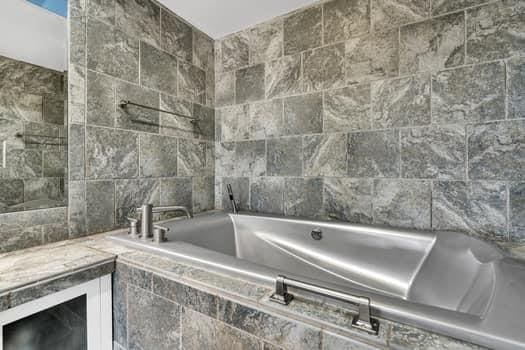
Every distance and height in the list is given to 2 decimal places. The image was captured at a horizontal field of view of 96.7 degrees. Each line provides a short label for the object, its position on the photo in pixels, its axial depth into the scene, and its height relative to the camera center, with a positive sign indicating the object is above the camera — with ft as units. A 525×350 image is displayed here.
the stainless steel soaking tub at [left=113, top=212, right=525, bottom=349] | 1.82 -1.25
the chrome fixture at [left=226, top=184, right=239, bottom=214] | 6.19 -0.71
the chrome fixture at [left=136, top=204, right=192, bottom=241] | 3.87 -0.78
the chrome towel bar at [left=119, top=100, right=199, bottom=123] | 4.86 +1.52
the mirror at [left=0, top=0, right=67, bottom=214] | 3.56 +1.11
